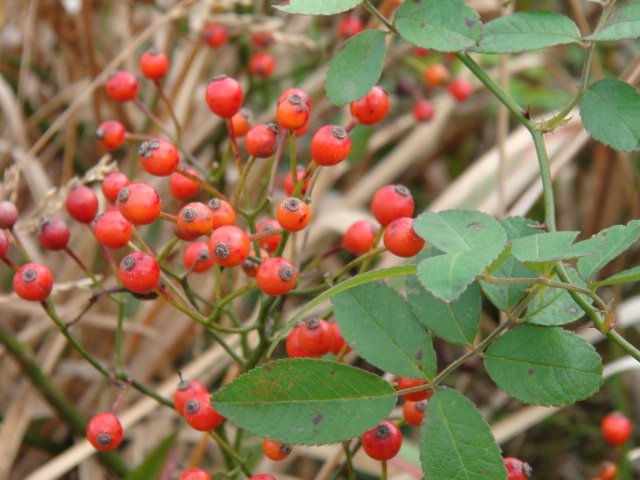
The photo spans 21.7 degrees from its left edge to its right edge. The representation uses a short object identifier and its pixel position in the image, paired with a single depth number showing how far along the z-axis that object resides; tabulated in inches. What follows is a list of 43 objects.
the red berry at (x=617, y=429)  15.4
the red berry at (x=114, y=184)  13.0
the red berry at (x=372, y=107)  12.9
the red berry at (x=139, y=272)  12.1
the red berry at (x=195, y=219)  12.0
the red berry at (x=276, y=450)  12.3
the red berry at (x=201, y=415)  12.4
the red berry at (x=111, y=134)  14.4
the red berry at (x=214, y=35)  18.1
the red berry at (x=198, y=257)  13.2
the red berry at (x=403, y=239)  12.2
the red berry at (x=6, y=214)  13.4
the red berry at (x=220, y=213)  12.3
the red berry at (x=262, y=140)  12.6
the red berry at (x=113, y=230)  12.6
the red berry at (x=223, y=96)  12.9
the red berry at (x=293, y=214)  12.0
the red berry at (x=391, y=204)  12.7
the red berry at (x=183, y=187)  13.6
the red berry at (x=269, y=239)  13.3
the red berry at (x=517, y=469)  12.4
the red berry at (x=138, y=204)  12.0
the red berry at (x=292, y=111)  12.3
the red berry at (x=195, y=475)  12.4
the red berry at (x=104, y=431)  12.9
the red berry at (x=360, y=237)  13.7
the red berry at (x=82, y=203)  13.4
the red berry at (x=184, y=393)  12.7
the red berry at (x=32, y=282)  12.8
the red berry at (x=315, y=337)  12.3
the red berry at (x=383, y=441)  12.3
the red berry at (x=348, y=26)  20.0
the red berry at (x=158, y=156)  12.5
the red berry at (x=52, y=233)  13.4
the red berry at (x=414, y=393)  12.2
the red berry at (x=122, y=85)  14.6
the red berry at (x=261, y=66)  18.8
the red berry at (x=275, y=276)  12.0
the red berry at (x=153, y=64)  14.8
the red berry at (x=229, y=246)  11.9
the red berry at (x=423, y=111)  22.1
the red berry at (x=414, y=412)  12.7
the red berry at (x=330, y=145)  12.3
